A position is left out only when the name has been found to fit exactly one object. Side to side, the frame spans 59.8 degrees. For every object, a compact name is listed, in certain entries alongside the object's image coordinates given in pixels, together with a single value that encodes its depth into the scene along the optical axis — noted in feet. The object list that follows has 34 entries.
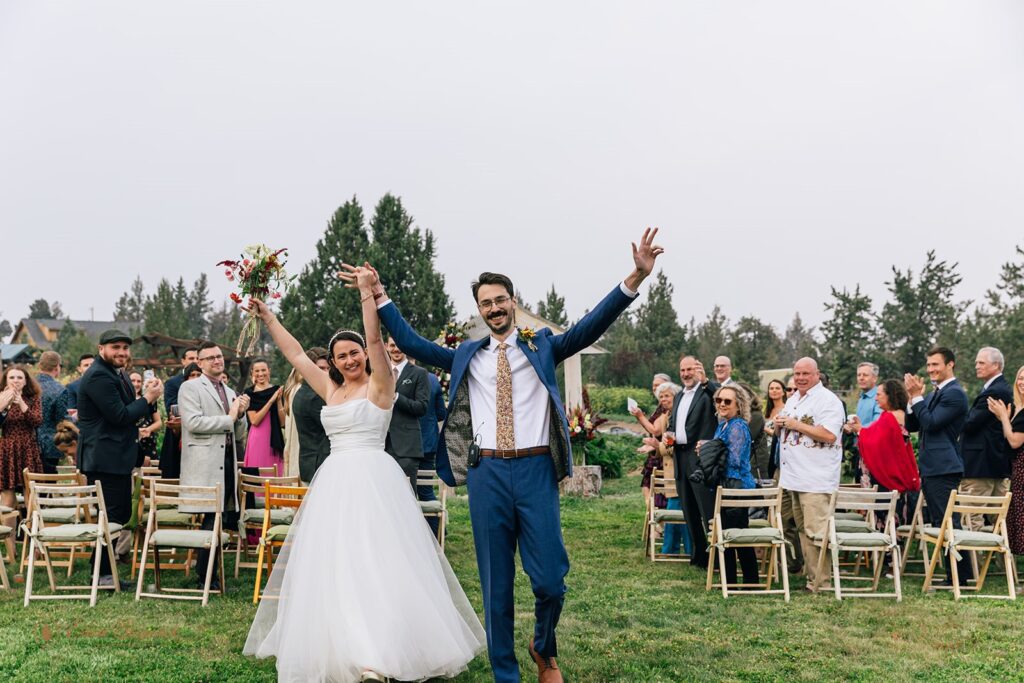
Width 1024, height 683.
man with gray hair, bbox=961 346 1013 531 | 28.99
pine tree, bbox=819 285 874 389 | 109.40
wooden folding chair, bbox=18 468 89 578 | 25.95
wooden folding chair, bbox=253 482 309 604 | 24.57
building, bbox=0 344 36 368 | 226.07
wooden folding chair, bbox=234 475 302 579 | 26.43
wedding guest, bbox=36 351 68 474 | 32.94
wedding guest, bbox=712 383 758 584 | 27.17
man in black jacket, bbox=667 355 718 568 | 30.48
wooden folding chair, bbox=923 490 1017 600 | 25.99
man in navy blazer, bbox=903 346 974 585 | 28.27
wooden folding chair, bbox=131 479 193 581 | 27.94
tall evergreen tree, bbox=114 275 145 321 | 363.19
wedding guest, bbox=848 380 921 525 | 29.22
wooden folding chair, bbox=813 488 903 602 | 25.99
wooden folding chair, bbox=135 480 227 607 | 24.57
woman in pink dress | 32.94
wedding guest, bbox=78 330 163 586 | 25.57
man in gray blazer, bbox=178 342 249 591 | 25.93
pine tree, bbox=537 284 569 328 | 162.71
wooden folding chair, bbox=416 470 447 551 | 29.96
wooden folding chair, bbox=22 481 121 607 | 24.53
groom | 16.11
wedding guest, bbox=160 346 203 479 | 29.48
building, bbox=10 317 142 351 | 310.86
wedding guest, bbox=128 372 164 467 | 32.99
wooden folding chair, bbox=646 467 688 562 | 31.45
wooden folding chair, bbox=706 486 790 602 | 26.20
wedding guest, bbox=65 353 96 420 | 35.74
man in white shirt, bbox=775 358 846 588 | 27.27
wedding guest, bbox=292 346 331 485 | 28.58
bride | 16.37
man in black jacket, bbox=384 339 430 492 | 29.27
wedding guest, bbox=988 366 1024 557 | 28.04
